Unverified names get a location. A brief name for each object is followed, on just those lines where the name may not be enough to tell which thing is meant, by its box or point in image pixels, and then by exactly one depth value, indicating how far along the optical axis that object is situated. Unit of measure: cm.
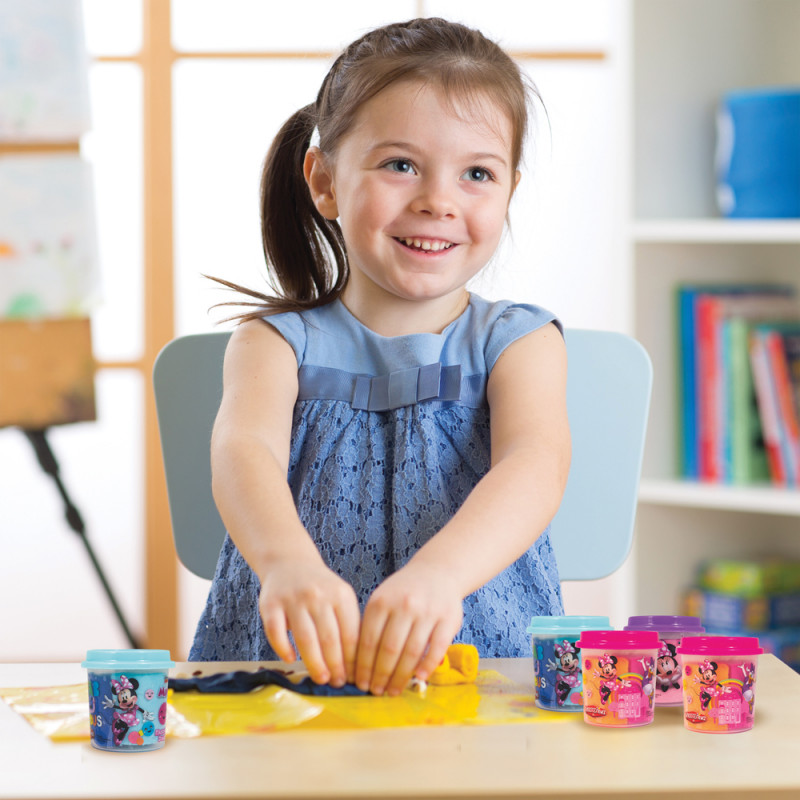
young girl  178
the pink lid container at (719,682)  150
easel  289
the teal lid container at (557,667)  153
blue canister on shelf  241
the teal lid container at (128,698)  147
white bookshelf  245
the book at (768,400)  242
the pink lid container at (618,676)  151
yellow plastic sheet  151
